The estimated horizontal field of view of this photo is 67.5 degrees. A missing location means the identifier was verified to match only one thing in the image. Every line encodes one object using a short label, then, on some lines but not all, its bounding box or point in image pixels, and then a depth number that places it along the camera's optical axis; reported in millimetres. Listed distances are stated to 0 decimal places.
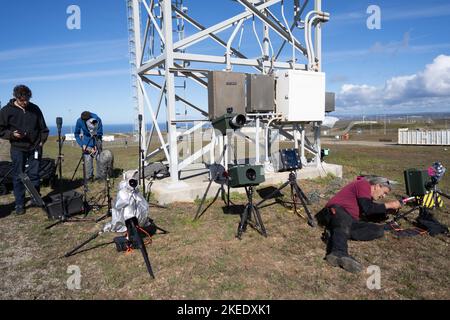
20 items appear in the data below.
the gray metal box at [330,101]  10102
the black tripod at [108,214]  6358
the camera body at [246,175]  5324
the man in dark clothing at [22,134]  6410
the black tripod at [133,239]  4190
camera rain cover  4590
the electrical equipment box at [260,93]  8141
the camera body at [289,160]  6785
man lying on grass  5059
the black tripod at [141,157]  6684
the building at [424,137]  23422
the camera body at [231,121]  5957
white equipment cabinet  8594
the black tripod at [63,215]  5929
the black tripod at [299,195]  5979
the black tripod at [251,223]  5391
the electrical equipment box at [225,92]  7588
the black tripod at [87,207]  6830
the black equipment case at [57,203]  6316
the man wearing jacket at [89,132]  8875
